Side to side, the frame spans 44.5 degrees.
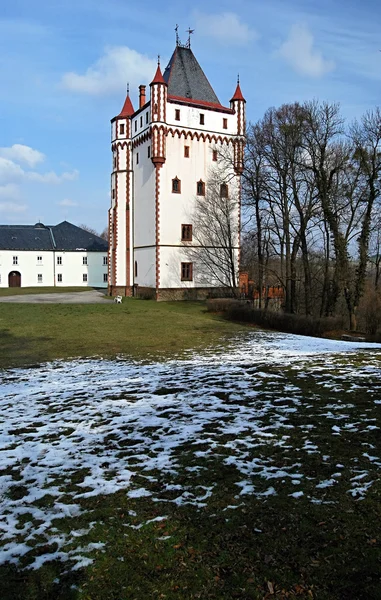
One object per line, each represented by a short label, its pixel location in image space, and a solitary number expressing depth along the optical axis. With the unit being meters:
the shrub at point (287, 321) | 21.64
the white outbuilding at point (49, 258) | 63.69
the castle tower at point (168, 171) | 37.09
